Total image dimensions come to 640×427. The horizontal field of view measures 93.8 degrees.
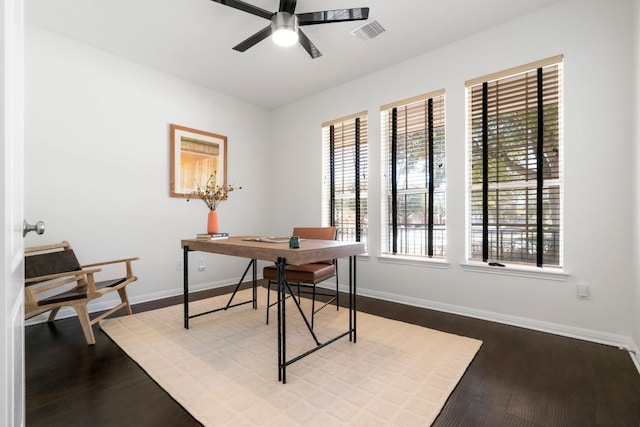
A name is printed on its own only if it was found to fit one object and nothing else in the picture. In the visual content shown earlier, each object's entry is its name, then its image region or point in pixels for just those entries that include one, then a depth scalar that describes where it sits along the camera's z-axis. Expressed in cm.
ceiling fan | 232
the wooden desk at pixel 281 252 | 181
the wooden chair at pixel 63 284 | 228
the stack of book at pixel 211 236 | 273
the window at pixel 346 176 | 403
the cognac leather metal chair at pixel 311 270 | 258
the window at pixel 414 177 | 334
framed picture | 388
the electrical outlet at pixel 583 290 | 246
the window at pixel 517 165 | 268
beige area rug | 155
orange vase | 275
